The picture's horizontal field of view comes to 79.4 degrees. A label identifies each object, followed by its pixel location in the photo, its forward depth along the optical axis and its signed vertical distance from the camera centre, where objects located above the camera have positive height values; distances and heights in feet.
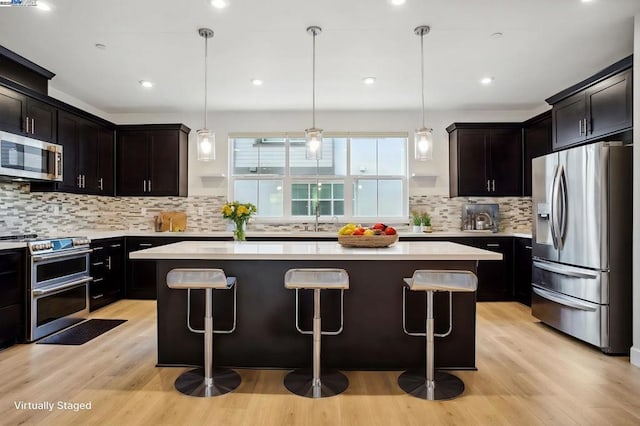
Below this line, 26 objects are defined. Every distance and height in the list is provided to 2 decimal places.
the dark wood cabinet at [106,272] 14.85 -2.48
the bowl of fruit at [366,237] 9.49 -0.62
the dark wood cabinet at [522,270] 15.69 -2.44
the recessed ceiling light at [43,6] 9.09 +4.90
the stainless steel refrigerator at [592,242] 10.45 -0.86
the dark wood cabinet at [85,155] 14.65 +2.35
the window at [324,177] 18.99 +1.72
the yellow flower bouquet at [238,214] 11.30 -0.07
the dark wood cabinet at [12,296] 10.64 -2.42
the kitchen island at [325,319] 9.28 -2.60
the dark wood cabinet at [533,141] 15.79 +3.06
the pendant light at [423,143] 9.98 +1.79
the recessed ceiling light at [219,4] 9.08 +4.96
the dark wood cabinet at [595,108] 10.59 +3.22
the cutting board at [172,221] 18.31 -0.46
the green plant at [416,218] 17.92 -0.28
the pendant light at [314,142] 10.12 +1.84
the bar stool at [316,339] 7.95 -2.79
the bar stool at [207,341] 8.04 -2.83
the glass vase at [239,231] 11.61 -0.60
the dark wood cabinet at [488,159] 17.62 +2.43
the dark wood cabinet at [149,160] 17.90 +2.40
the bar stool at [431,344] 7.80 -2.82
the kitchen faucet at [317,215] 18.40 -0.16
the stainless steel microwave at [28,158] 11.42 +1.70
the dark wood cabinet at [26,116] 11.72 +3.12
